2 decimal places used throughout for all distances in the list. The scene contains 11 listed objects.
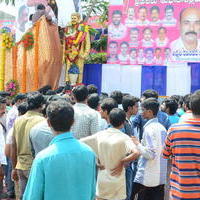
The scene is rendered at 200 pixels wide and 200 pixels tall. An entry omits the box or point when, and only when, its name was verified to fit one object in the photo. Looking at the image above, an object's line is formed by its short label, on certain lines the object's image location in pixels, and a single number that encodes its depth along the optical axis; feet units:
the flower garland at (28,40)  33.99
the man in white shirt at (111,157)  11.14
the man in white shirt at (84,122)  13.32
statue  33.83
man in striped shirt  9.63
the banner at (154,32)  32.12
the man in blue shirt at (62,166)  7.31
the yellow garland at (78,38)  33.83
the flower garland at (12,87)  34.14
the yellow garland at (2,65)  35.19
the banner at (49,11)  35.88
